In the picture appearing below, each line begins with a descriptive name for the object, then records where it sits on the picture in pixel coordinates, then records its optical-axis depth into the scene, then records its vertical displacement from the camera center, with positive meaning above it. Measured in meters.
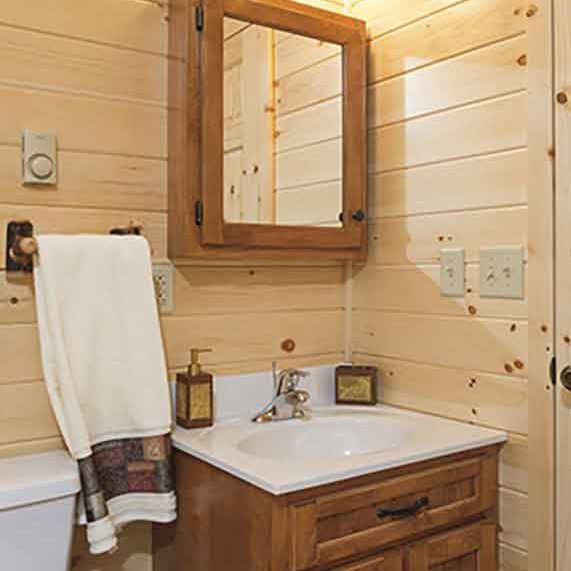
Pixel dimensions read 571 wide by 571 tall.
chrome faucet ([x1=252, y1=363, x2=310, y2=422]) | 1.75 -0.32
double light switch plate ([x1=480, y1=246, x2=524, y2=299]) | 1.55 +0.01
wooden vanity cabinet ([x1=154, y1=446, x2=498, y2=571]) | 1.27 -0.51
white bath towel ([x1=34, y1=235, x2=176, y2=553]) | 1.39 -0.19
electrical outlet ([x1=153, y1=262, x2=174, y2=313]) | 1.67 -0.02
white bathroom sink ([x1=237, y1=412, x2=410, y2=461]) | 1.66 -0.40
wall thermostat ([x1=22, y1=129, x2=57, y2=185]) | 1.49 +0.27
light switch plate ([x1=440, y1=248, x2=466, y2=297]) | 1.69 +0.01
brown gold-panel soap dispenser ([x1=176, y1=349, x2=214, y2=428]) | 1.62 -0.29
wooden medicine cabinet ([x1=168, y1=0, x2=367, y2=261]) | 1.63 +0.39
